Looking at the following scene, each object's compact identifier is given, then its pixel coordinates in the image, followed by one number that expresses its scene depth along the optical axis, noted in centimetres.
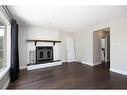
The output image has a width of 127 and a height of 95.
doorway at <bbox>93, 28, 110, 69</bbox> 410
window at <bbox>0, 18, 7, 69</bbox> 230
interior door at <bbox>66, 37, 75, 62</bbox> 486
